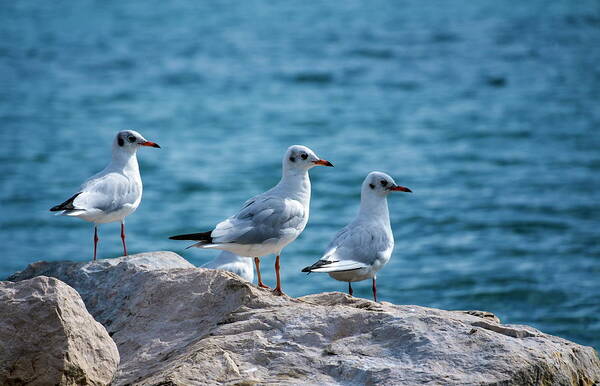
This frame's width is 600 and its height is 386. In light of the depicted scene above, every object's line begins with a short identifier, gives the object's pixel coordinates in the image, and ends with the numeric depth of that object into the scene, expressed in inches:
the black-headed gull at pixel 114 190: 657.0
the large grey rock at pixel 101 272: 526.9
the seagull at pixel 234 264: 735.7
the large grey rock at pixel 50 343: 435.5
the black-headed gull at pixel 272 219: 558.9
